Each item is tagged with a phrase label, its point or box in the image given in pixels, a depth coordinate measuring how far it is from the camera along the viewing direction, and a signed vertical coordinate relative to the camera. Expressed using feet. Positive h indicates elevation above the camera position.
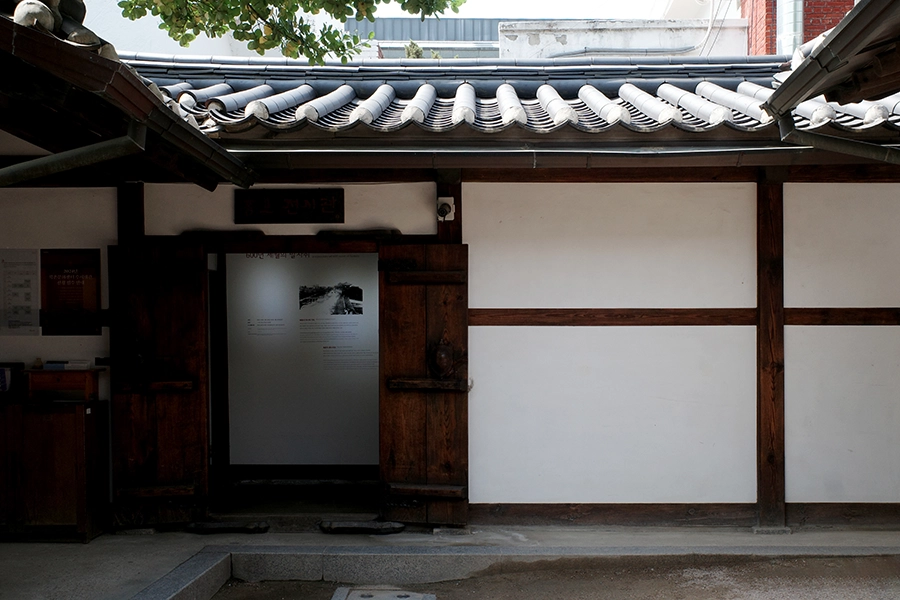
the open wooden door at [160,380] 18.99 -2.15
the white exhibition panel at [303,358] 26.04 -2.19
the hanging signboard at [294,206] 19.17 +2.64
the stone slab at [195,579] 14.84 -6.32
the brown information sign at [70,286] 19.31 +0.47
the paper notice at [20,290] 19.29 +0.38
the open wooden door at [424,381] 18.78 -2.23
